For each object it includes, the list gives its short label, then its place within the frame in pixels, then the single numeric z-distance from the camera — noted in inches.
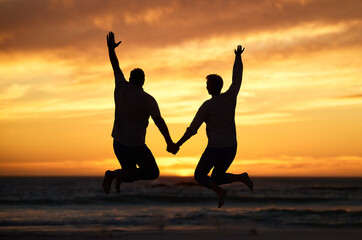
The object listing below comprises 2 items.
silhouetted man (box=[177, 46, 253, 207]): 300.5
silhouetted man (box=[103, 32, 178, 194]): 289.3
